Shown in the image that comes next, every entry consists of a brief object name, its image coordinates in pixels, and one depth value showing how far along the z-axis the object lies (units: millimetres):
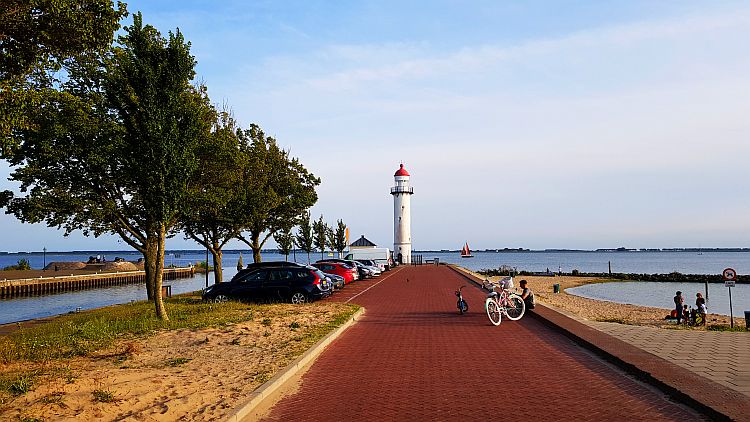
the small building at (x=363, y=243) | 68756
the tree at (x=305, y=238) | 62469
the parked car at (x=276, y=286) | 21125
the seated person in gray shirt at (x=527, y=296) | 17312
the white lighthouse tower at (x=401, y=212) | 72562
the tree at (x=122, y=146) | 16094
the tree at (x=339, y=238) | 73438
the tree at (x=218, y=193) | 23189
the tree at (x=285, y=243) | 55931
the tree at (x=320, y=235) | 67912
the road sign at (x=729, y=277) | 24500
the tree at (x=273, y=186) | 32906
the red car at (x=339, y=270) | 33812
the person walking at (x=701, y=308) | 23609
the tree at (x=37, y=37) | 9531
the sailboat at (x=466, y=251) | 90812
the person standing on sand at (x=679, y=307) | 22977
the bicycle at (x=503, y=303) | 15219
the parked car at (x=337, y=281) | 28469
